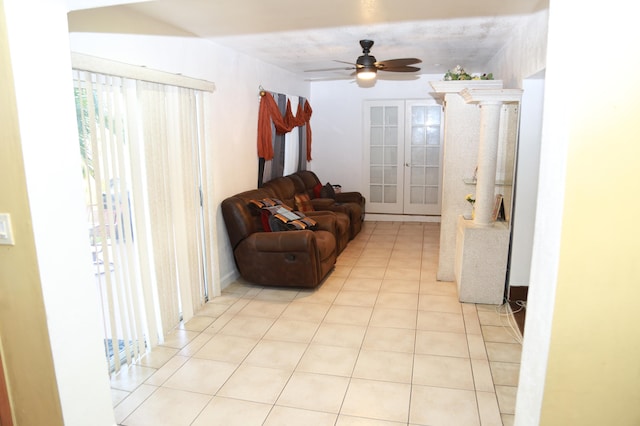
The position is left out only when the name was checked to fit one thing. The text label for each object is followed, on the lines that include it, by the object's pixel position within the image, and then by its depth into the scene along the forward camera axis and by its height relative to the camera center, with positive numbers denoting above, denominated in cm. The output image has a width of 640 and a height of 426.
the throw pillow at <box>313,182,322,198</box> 687 -70
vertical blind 274 -38
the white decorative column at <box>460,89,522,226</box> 366 +2
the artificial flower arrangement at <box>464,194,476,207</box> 421 -53
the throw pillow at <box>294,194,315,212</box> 595 -79
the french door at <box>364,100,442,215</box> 727 -18
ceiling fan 418 +82
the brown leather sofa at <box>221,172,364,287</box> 419 -102
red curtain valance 532 +33
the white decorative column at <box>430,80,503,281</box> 418 -10
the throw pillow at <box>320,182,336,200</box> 693 -73
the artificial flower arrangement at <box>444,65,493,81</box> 425 +68
